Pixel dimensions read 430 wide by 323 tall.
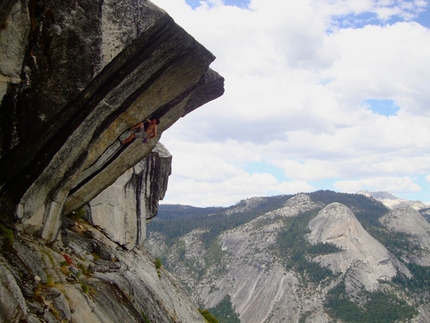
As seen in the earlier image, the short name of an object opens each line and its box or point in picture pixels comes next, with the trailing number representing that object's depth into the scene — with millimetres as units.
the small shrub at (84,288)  14326
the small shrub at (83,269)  15945
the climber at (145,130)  16344
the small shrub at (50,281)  12975
